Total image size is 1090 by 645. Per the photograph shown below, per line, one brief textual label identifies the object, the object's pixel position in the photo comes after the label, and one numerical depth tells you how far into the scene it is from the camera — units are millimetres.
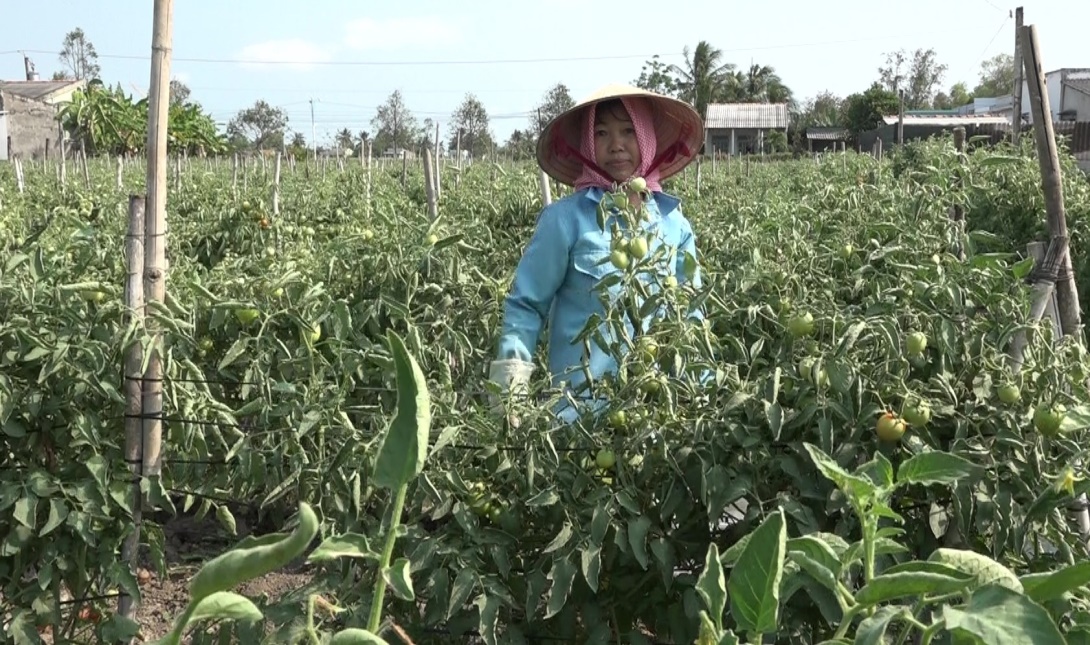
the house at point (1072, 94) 25344
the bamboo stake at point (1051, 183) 2073
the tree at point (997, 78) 66438
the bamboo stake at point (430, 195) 4978
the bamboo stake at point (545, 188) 5270
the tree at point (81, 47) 59844
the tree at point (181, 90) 50609
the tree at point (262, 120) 53088
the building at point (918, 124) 33531
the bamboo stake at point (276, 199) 5505
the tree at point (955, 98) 62903
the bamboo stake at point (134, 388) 2088
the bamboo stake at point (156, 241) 2074
